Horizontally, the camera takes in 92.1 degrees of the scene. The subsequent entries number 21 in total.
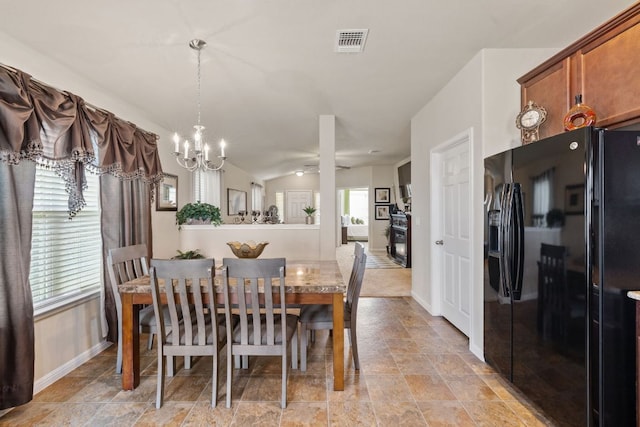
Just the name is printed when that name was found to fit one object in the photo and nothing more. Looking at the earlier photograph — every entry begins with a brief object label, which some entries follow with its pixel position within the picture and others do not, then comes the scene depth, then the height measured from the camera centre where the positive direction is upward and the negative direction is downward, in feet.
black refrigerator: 5.09 -1.07
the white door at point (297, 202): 35.12 +1.15
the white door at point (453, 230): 9.98 -0.65
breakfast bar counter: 13.32 -1.13
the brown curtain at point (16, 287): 6.13 -1.50
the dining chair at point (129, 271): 7.74 -1.63
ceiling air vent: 7.24 +4.21
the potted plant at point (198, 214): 13.00 -0.06
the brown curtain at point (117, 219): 9.33 -0.19
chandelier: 7.47 +1.77
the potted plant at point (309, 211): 21.13 +0.08
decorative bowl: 8.79 -1.07
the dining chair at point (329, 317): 7.77 -2.70
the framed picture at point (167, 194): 12.82 +0.83
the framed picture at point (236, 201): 22.72 +0.89
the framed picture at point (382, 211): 29.72 +0.08
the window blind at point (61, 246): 7.69 -0.92
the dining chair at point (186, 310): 6.52 -2.11
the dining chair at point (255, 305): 6.46 -2.03
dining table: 7.01 -2.10
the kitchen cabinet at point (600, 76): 5.62 +2.79
